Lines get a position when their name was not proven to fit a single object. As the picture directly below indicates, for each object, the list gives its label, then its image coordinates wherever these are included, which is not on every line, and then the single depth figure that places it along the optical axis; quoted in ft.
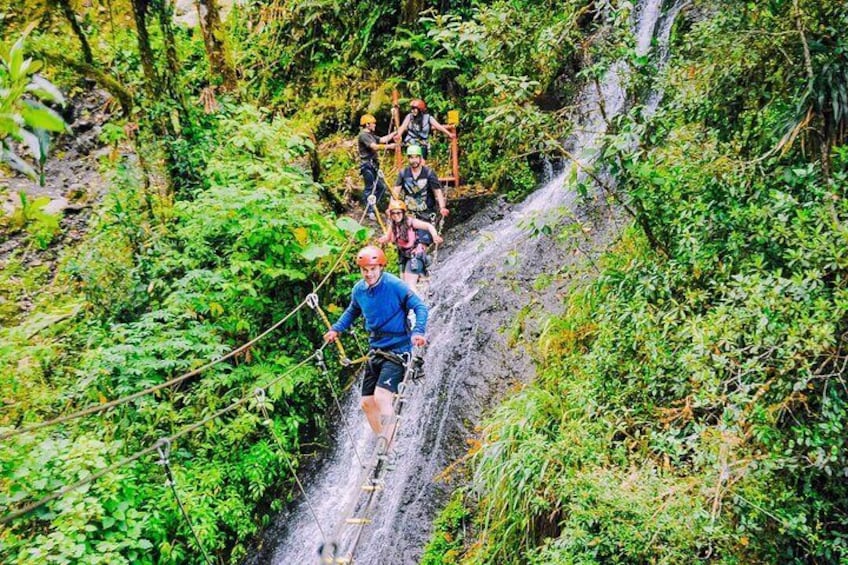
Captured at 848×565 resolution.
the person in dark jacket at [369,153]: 34.40
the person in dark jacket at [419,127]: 35.01
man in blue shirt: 19.66
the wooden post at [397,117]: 36.01
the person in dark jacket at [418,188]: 29.06
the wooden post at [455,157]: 36.14
